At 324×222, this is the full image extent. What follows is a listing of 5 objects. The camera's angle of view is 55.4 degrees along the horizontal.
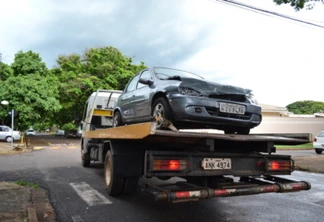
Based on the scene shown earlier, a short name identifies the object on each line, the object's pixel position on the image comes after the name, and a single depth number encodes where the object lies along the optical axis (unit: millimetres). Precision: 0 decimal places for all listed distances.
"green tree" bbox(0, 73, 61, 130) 26344
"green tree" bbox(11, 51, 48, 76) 29266
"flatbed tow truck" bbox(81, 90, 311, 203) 3719
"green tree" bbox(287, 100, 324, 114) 68688
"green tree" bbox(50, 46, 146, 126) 31297
